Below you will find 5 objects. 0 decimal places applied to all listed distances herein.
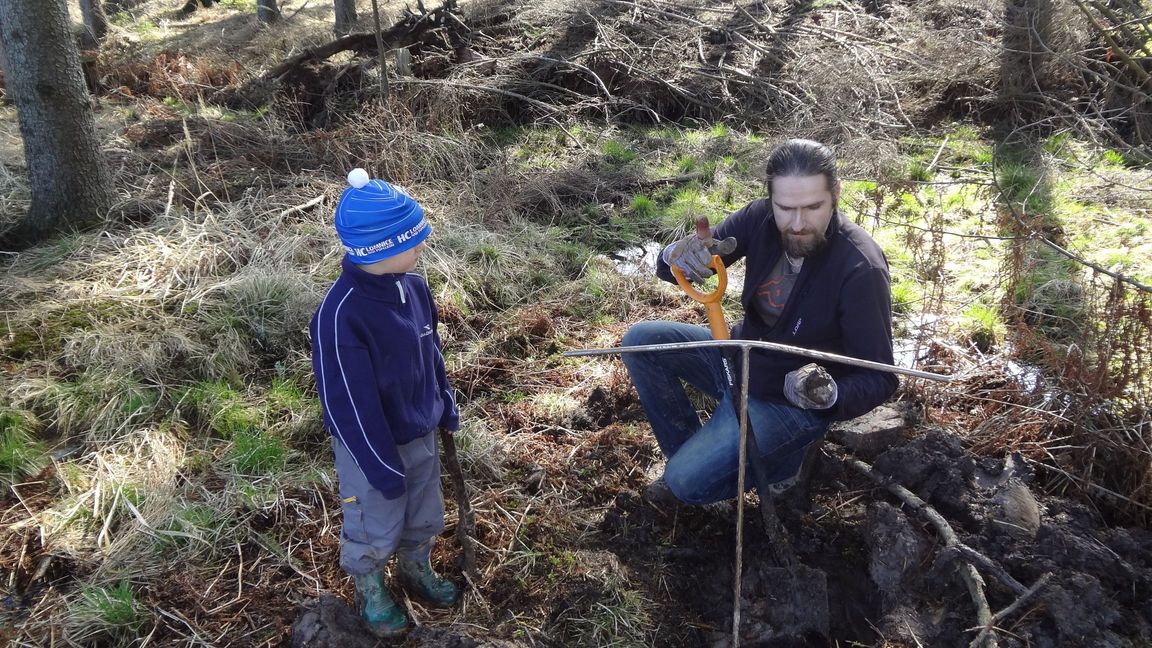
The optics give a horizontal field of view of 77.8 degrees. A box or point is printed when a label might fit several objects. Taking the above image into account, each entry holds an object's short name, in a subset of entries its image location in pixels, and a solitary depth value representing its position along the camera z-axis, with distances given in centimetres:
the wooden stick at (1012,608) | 203
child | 204
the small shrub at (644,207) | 548
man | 241
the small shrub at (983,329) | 375
